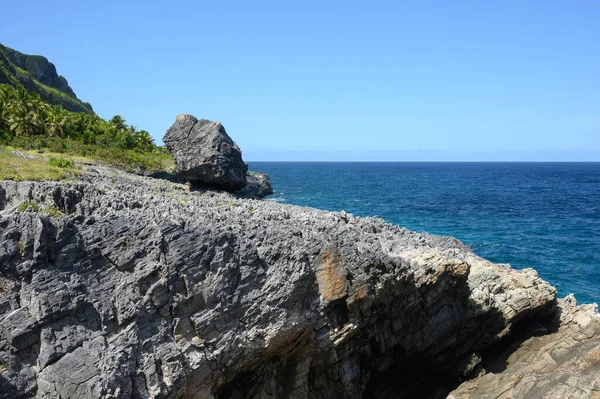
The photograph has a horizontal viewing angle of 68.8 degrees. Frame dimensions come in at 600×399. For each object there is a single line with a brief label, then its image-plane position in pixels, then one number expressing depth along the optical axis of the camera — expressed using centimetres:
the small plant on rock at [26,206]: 1768
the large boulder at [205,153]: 3688
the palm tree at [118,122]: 7441
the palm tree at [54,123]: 5647
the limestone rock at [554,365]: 1786
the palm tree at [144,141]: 6988
